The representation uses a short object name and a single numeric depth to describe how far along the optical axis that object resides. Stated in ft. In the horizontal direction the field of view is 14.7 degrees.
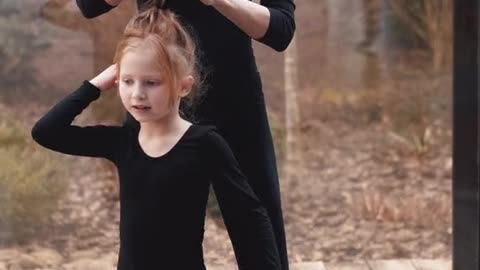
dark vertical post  14.21
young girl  12.97
